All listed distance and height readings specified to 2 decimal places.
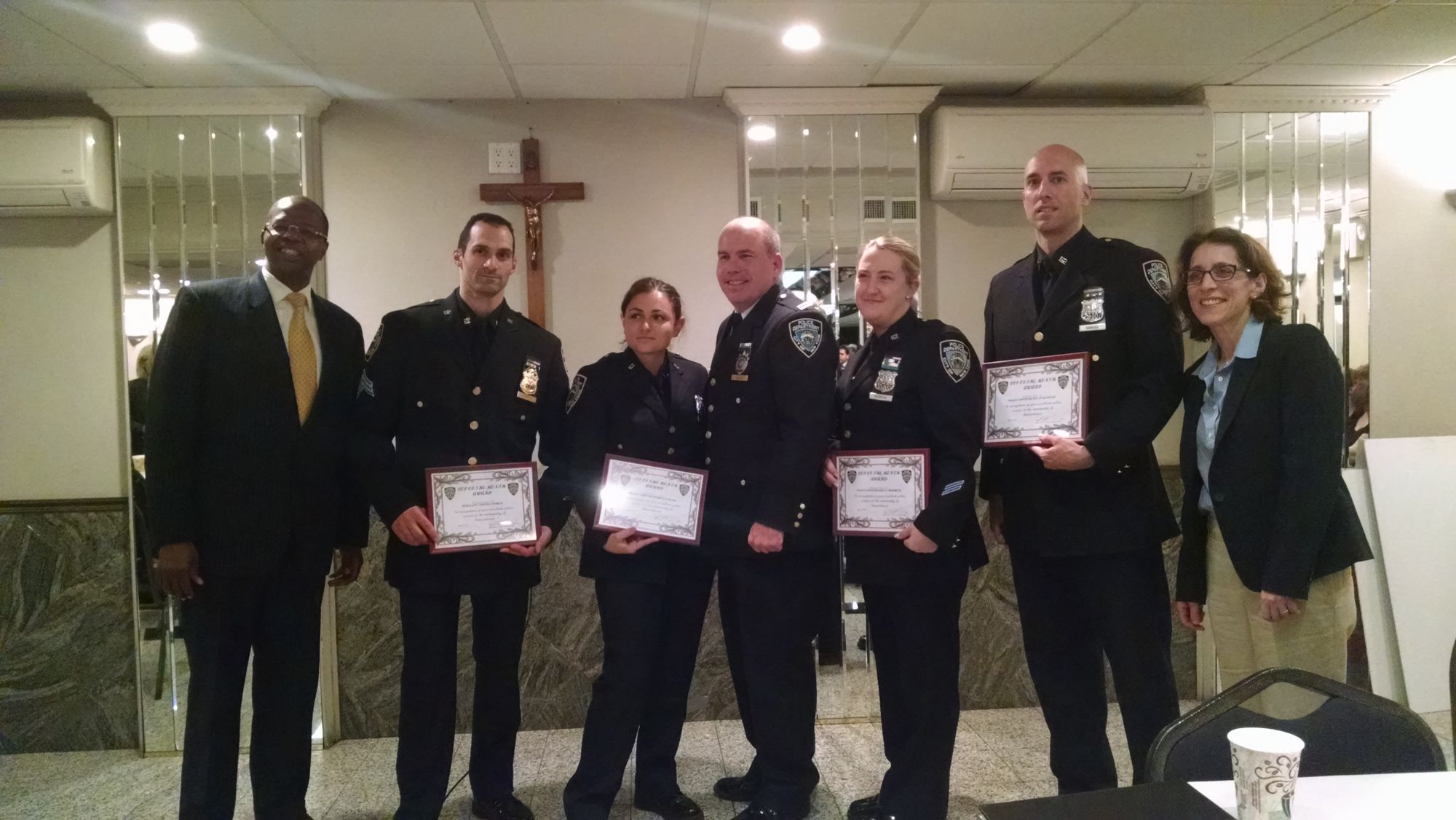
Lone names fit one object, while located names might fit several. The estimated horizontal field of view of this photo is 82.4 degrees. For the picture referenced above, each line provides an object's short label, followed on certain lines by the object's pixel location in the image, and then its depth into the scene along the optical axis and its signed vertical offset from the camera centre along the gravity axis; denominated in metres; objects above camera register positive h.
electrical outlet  3.31 +0.95
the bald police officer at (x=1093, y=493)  2.00 -0.27
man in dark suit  2.08 -0.24
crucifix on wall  3.29 +0.79
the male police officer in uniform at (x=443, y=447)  2.22 -0.14
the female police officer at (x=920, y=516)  2.06 -0.31
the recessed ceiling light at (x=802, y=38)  2.72 +1.18
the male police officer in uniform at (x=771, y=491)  2.10 -0.26
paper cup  0.94 -0.45
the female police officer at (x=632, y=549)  2.25 -0.42
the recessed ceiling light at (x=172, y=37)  2.60 +1.17
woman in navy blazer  1.82 -0.20
